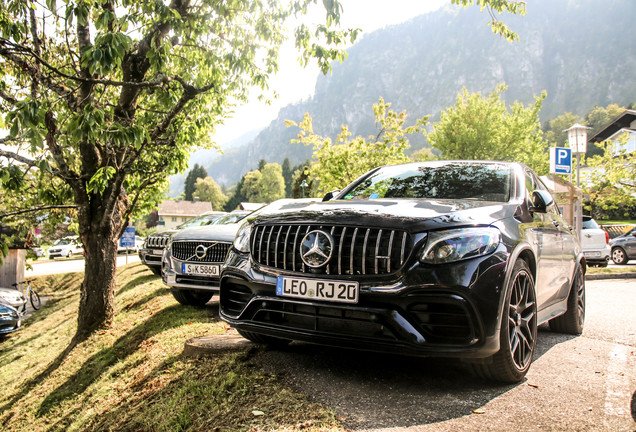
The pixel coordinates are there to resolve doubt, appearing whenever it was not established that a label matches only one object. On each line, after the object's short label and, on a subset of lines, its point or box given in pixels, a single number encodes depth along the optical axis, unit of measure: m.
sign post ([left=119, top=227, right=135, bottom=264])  23.92
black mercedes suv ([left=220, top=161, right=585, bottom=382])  2.82
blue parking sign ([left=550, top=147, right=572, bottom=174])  13.28
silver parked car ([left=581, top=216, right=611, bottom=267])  15.78
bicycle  19.25
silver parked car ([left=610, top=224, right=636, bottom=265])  19.44
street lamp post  15.62
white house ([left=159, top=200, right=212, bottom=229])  106.06
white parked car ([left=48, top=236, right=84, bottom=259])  46.75
